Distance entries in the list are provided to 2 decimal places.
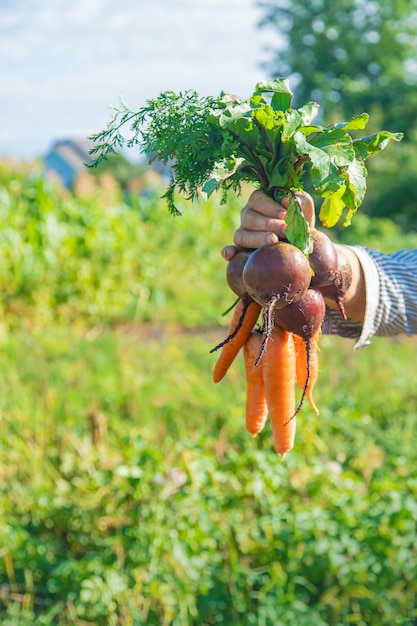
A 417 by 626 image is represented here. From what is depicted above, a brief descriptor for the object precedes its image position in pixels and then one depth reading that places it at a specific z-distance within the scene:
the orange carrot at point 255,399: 2.16
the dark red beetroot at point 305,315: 1.83
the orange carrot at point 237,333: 2.01
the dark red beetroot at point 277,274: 1.71
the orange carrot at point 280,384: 2.03
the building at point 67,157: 36.31
